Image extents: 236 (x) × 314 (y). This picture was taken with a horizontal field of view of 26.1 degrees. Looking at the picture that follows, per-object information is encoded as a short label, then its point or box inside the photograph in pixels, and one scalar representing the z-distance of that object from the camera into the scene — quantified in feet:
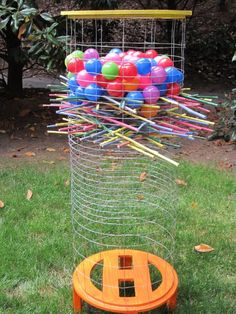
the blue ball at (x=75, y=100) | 7.11
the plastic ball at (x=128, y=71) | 6.68
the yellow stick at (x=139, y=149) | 6.22
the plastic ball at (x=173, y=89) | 7.02
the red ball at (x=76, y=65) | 7.34
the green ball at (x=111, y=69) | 6.68
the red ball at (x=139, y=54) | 7.33
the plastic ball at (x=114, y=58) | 6.95
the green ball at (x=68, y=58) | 7.50
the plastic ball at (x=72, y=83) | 7.24
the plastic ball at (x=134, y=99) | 6.62
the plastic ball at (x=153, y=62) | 7.08
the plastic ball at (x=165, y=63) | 7.15
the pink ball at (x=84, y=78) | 6.91
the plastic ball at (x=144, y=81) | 6.76
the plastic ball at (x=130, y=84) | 6.70
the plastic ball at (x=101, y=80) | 6.85
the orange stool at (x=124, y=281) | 7.78
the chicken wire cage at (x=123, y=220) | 6.75
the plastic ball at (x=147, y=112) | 6.76
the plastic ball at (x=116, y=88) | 6.71
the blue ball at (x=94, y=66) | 6.84
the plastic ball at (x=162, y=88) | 6.89
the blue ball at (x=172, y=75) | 6.94
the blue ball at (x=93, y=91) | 6.82
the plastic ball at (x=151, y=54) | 7.67
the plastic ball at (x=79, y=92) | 7.02
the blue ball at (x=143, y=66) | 6.75
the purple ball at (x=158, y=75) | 6.80
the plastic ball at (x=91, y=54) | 7.37
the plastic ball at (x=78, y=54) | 7.55
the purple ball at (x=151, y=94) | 6.69
